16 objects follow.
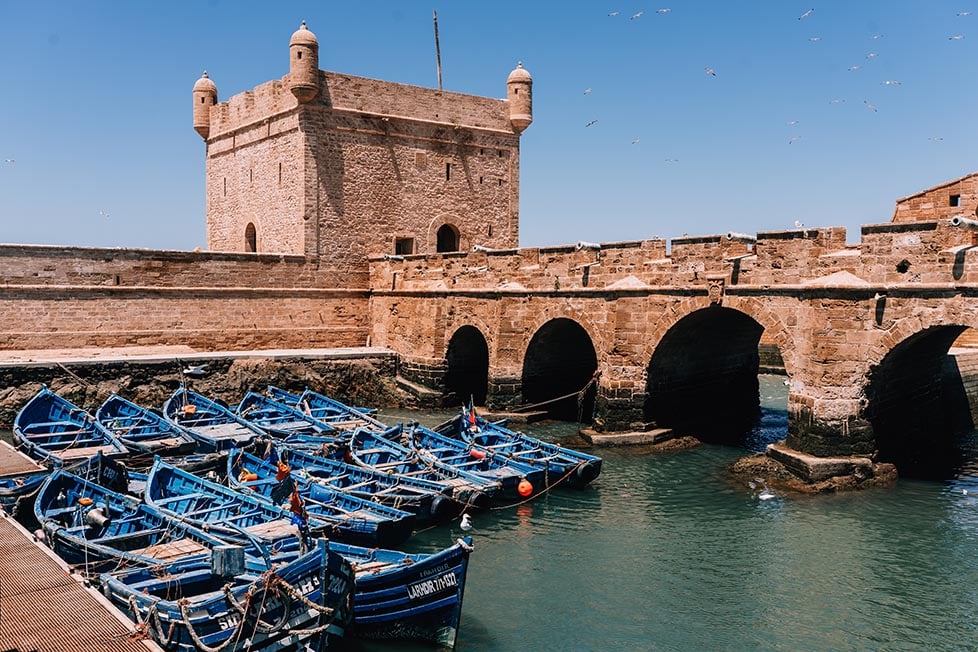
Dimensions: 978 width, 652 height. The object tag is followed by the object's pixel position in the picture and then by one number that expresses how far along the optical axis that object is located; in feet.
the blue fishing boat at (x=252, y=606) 27.12
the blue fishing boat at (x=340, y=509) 40.32
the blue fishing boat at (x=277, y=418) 62.54
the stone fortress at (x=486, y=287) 51.98
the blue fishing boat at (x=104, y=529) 34.19
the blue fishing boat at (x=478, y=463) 50.96
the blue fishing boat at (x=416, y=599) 31.71
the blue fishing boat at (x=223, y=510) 36.83
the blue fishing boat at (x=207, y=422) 58.13
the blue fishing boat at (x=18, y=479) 42.16
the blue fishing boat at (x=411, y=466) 47.91
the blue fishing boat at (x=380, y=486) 45.42
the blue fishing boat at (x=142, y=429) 55.72
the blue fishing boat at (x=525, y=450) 53.62
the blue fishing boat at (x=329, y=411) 64.95
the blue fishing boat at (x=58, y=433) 53.31
